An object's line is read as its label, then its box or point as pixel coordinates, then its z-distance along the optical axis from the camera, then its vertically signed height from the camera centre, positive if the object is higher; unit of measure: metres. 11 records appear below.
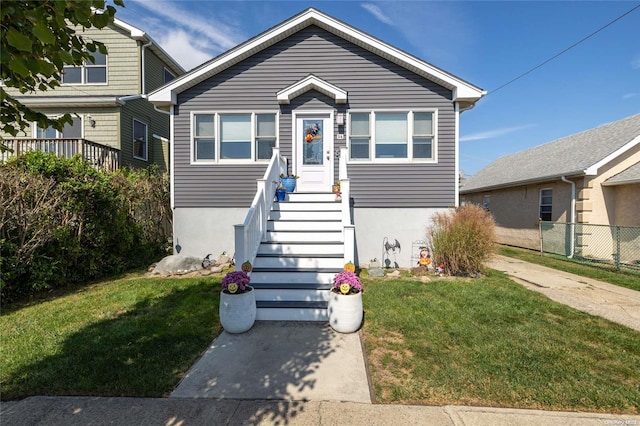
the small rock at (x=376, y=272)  7.47 -1.67
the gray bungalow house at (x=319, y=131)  8.38 +2.25
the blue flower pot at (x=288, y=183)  8.23 +0.68
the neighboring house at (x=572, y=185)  10.08 +0.97
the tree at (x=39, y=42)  1.60 +1.07
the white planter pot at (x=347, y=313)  4.31 -1.57
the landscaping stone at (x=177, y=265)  7.50 -1.56
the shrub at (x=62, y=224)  5.32 -0.41
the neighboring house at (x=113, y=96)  11.59 +4.49
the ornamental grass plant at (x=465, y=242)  7.35 -0.86
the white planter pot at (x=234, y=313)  4.29 -1.57
